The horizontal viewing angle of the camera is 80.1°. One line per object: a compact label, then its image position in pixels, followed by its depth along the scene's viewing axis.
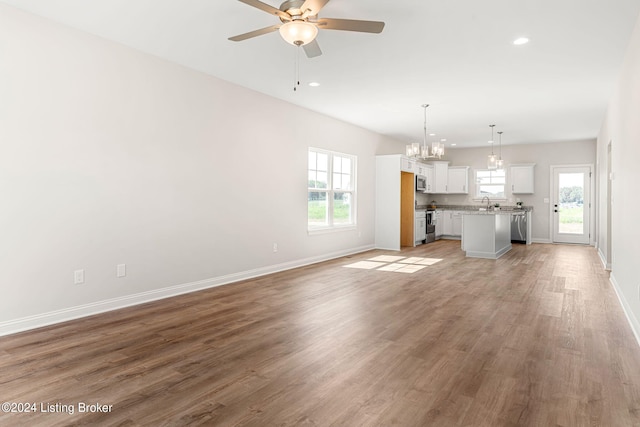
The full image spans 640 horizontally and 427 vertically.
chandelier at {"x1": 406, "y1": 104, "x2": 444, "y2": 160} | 6.36
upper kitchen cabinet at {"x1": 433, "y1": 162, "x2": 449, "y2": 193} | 11.36
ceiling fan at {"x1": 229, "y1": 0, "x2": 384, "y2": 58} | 2.67
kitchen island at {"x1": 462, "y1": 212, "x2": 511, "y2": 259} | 7.45
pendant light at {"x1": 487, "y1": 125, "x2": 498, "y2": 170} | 8.41
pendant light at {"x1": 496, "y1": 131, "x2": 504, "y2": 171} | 8.69
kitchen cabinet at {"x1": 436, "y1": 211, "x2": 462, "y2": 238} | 11.13
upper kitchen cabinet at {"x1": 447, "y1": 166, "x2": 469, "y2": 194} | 11.20
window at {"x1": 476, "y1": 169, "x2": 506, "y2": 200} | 10.87
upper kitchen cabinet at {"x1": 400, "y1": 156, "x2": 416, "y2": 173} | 8.76
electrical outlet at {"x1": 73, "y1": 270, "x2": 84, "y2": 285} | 3.70
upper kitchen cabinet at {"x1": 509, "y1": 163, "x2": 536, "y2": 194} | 10.30
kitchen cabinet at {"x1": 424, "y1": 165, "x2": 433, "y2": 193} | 10.72
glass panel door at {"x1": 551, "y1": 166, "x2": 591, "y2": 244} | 9.83
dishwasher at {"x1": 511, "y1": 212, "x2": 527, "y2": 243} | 9.95
